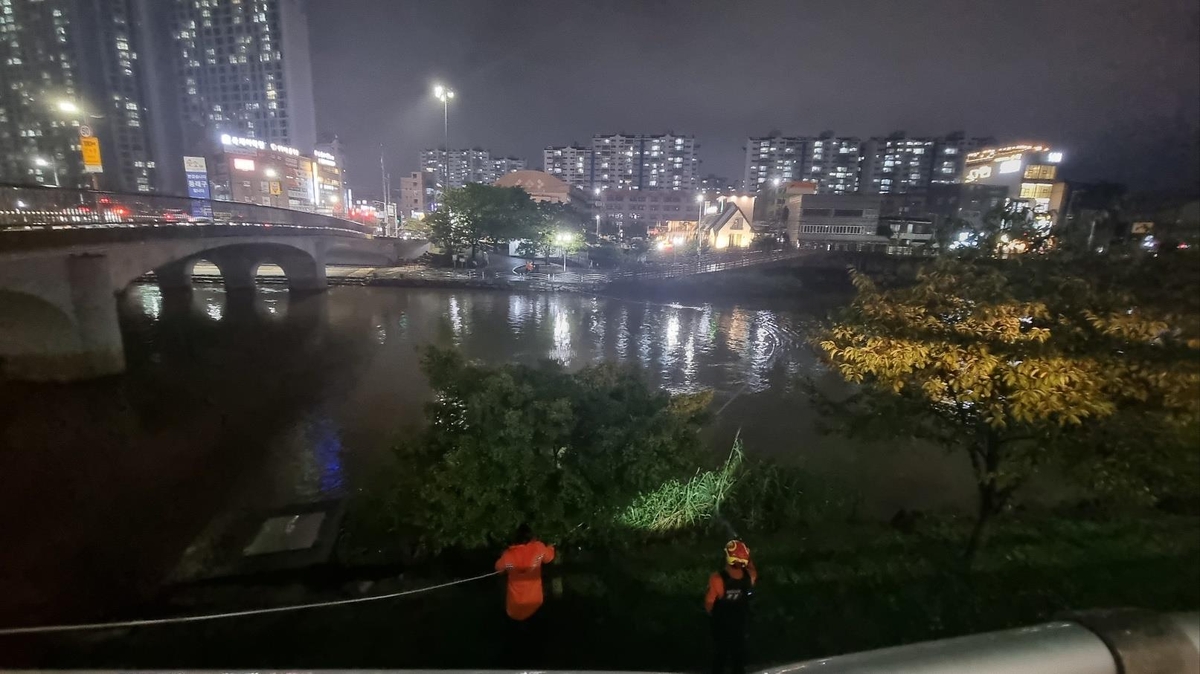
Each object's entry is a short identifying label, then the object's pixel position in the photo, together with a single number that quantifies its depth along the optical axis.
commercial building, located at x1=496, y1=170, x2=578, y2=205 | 71.06
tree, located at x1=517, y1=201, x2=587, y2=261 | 39.19
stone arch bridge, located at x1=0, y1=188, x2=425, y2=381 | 12.27
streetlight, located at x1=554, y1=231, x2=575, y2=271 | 40.72
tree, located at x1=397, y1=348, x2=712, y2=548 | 5.25
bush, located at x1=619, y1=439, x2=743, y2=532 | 5.95
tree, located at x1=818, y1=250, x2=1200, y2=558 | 3.79
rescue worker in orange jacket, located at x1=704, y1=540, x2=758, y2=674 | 3.67
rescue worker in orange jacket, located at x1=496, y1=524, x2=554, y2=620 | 4.20
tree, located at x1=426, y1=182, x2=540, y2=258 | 37.91
